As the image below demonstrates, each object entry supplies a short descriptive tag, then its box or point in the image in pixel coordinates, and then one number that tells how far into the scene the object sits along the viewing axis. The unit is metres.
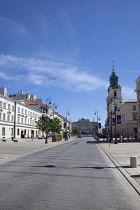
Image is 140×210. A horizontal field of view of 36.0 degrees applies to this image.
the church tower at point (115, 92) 101.19
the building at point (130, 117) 68.35
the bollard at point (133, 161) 11.73
